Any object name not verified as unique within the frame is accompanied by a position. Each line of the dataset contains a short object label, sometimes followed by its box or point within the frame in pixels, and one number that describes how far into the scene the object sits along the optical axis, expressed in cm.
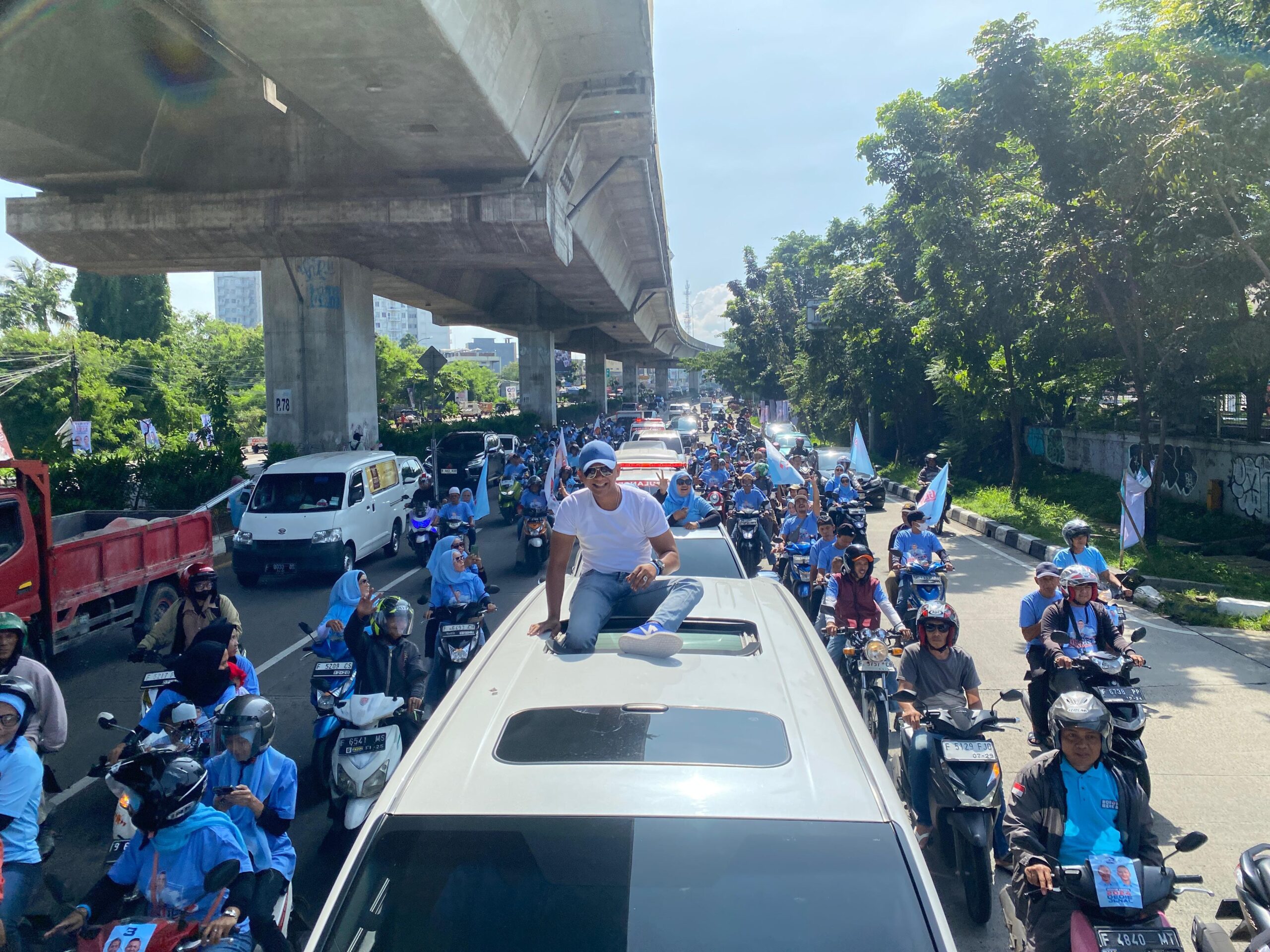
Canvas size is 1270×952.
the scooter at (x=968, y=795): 450
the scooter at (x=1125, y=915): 317
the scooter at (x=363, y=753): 509
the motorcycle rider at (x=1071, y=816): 349
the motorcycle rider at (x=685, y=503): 1019
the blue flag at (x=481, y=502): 1346
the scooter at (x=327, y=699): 561
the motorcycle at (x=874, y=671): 658
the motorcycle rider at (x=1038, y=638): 613
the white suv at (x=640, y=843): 196
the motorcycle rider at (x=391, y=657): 591
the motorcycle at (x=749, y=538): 1233
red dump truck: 796
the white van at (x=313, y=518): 1317
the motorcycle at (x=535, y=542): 1392
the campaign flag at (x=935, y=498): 1072
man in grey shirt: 531
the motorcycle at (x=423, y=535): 1427
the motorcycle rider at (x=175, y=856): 306
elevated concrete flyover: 1277
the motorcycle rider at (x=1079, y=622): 611
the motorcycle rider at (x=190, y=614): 620
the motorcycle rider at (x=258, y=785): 357
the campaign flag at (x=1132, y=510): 1087
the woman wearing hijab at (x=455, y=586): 765
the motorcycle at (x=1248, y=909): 337
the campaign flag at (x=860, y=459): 1523
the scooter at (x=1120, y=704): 487
